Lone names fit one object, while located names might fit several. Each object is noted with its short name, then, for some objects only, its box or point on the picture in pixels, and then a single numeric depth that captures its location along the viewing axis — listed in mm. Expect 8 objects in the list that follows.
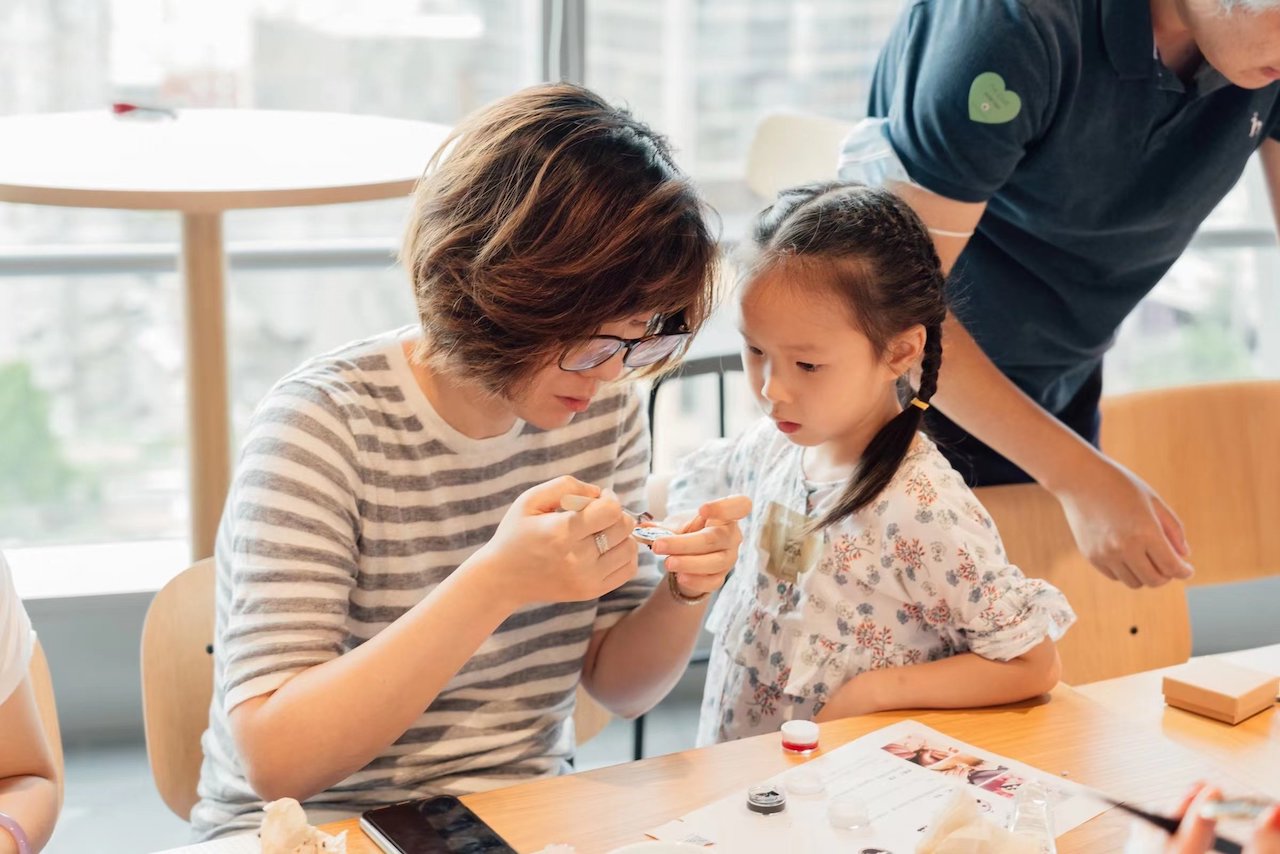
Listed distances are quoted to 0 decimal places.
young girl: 1403
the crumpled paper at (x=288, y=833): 976
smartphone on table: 1047
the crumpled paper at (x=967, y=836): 969
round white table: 1786
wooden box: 1317
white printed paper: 1053
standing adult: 1533
